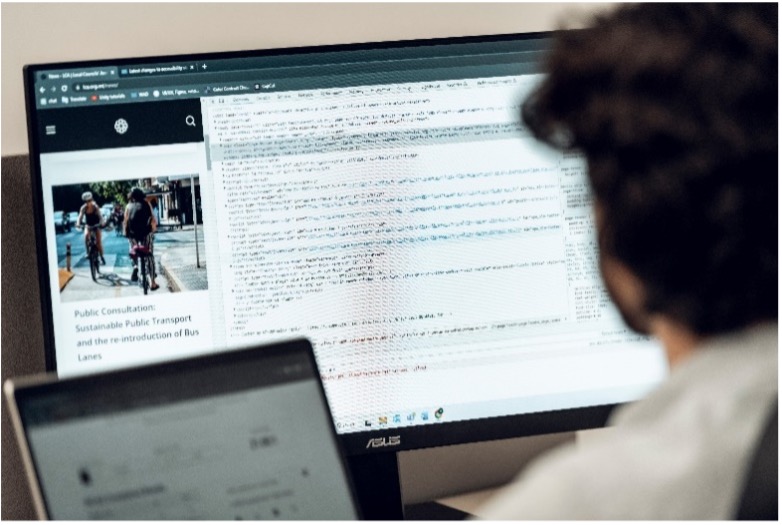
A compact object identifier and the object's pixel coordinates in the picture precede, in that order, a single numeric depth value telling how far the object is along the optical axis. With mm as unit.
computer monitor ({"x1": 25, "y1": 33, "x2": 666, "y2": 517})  1587
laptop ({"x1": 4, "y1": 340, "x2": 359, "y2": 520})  1330
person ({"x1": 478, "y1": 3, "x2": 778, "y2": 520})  1198
